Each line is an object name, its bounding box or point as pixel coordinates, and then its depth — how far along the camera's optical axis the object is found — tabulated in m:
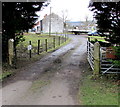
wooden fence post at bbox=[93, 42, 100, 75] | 8.58
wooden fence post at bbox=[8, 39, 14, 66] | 10.20
